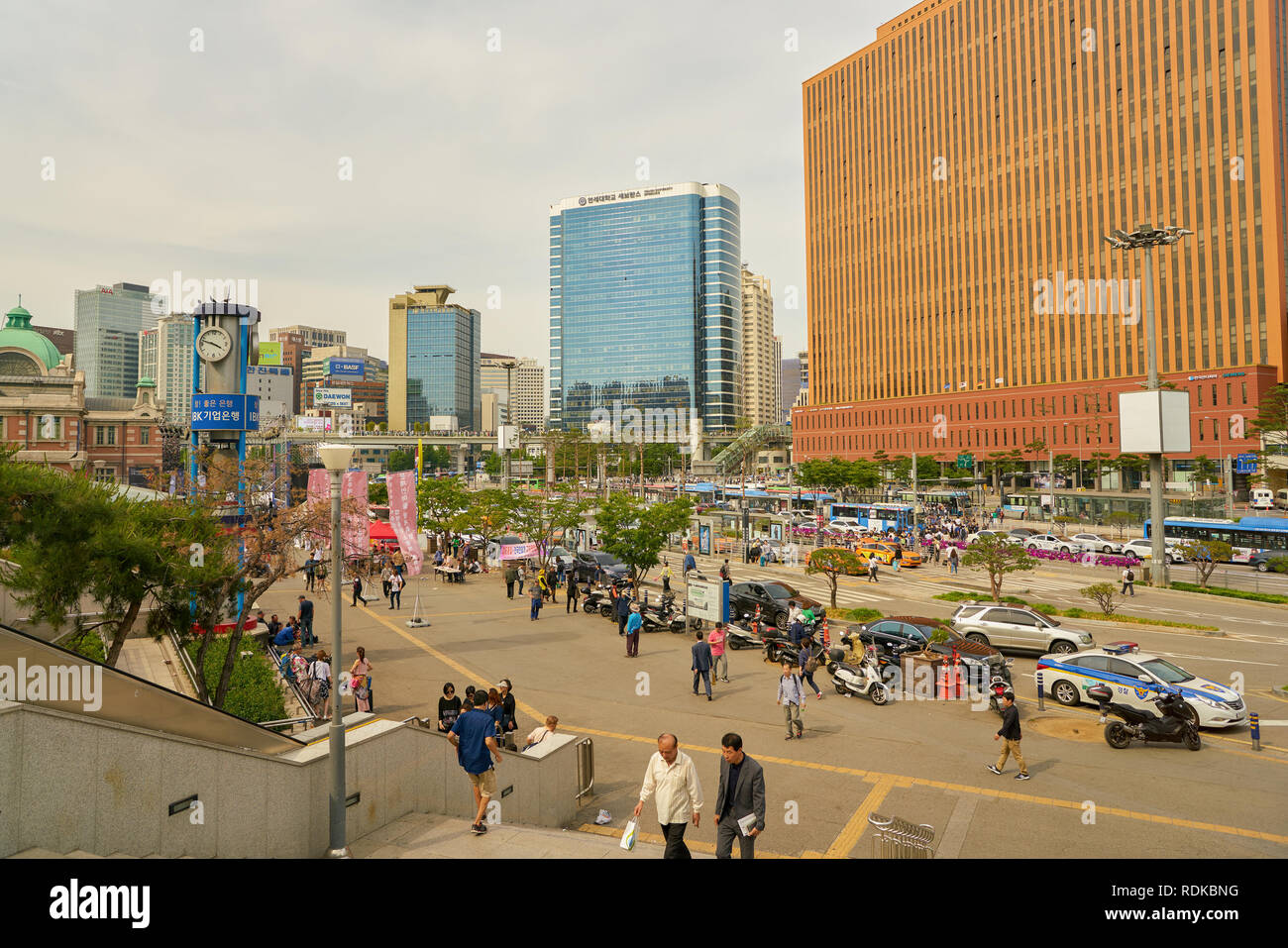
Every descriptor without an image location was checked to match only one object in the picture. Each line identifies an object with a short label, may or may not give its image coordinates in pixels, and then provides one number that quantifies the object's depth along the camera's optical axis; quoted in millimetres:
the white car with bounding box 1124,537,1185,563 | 40906
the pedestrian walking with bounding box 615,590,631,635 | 24344
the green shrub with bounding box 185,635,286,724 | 14727
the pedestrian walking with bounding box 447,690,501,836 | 9344
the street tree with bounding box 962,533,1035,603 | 26922
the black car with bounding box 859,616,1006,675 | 17906
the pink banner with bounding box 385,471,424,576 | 32938
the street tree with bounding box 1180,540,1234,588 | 32438
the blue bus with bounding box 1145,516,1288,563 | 40938
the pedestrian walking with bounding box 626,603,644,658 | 20672
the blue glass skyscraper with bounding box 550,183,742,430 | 184750
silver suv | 20406
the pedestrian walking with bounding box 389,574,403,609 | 29156
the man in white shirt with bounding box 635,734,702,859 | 7383
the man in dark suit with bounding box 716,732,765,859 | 7430
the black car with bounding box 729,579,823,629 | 24547
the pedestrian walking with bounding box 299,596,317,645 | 22500
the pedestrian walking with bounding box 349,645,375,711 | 15523
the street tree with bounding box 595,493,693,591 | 27969
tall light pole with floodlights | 34875
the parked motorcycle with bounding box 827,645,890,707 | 17109
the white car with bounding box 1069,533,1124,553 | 45094
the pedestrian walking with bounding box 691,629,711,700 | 17078
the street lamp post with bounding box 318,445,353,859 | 8109
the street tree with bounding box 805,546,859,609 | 27000
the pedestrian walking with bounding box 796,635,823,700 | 17750
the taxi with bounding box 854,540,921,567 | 41875
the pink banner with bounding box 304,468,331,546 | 30469
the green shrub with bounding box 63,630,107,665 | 15230
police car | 14641
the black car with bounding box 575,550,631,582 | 34094
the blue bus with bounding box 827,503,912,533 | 56906
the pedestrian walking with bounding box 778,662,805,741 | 14352
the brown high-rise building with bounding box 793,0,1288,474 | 80312
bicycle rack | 8023
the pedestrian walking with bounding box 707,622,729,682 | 18828
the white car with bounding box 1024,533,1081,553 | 46281
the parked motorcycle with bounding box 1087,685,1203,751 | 13633
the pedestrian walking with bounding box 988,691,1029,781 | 11781
